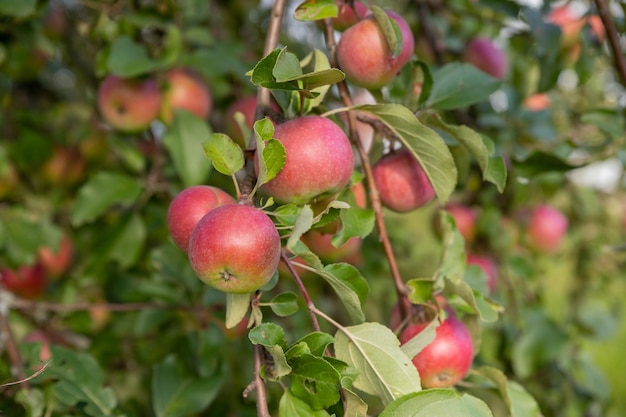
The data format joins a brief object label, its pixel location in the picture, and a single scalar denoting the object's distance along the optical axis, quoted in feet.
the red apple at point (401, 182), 3.99
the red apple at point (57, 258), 5.80
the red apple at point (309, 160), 3.62
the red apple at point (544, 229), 5.94
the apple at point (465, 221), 5.39
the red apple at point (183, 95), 5.00
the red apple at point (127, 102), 4.86
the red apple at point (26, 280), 5.46
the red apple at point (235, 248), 3.47
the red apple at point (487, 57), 5.18
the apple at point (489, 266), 5.18
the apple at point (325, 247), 4.51
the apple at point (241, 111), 4.86
